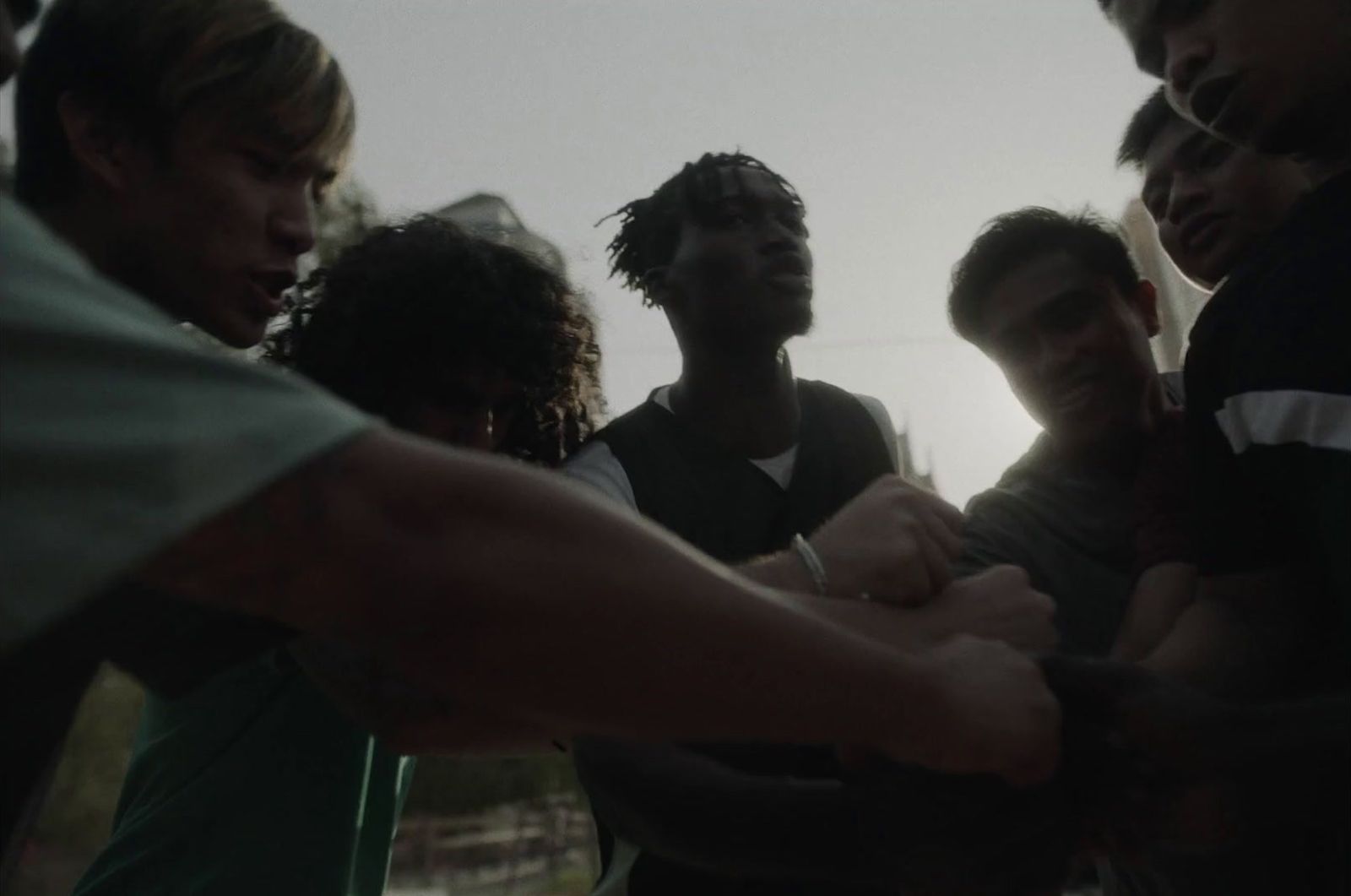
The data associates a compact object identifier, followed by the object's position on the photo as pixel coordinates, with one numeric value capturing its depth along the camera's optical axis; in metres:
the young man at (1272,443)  1.28
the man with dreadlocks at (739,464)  1.60
